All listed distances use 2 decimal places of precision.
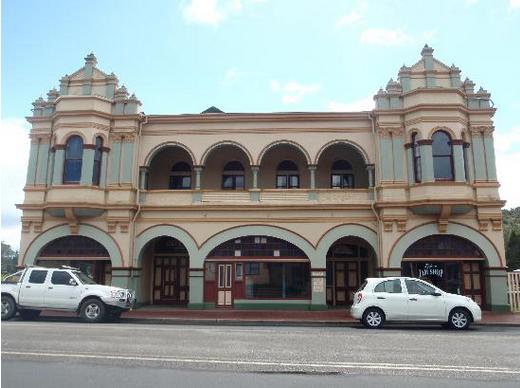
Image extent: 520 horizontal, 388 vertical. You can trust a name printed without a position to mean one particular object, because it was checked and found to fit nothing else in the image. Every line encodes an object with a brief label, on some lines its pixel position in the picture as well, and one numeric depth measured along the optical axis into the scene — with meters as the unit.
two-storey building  18.53
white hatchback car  13.38
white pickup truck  14.78
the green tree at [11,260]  54.81
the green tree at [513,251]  34.66
